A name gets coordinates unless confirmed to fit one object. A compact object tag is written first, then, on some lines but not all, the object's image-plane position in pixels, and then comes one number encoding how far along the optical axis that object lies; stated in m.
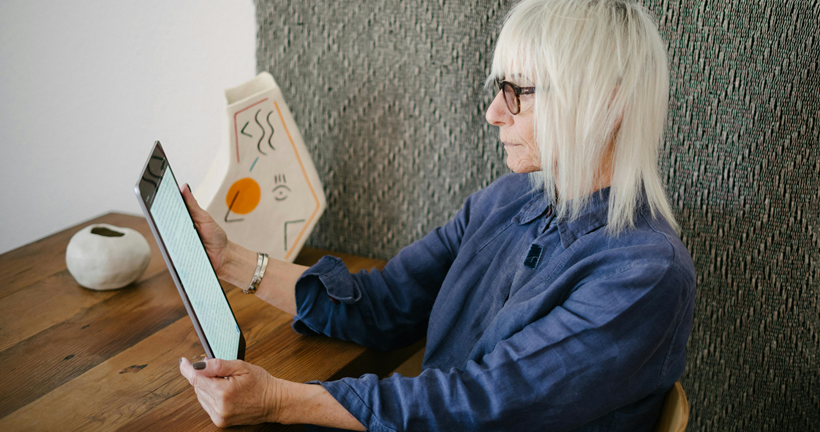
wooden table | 0.81
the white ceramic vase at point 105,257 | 1.14
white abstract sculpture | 1.20
